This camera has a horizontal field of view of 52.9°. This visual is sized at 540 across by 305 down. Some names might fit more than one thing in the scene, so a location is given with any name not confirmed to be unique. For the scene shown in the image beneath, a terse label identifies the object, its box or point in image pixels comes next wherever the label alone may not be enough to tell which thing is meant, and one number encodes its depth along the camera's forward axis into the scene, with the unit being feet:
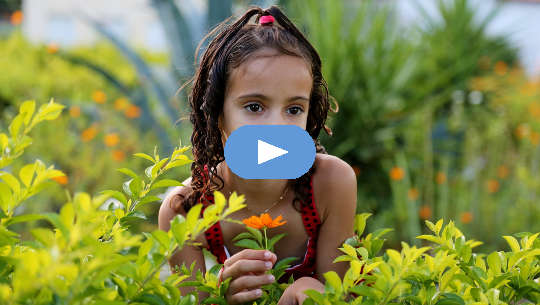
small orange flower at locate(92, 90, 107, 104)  10.48
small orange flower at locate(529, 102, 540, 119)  12.48
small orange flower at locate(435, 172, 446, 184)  8.74
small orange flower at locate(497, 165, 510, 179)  9.72
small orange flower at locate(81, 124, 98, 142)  9.62
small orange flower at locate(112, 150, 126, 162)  9.37
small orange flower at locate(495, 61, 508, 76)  14.98
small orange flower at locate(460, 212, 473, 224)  8.22
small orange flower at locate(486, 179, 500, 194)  9.03
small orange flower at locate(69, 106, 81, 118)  9.95
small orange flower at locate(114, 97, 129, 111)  11.29
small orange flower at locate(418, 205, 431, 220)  8.63
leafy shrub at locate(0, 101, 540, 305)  1.67
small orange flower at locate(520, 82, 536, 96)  15.17
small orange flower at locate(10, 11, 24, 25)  13.41
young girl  3.25
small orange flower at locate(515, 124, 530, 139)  9.07
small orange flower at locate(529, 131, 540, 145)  9.86
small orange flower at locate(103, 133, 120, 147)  9.20
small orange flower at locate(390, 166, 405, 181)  8.55
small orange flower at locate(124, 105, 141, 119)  11.00
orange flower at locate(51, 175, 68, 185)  7.57
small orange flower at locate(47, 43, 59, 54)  10.62
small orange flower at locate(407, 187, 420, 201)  8.49
